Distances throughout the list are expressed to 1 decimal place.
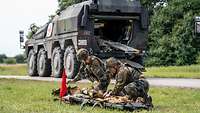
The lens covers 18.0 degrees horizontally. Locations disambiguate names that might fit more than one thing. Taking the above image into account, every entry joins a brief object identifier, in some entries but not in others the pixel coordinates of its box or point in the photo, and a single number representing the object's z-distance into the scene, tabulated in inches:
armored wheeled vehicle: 904.9
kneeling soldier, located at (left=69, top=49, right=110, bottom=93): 486.9
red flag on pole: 511.5
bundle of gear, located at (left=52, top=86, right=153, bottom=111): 440.1
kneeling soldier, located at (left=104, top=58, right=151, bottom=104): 455.5
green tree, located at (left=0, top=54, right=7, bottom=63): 3433.6
